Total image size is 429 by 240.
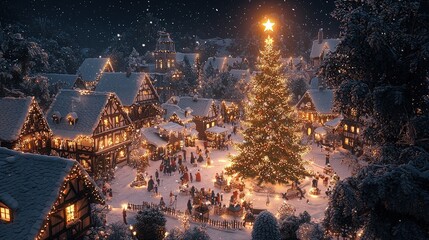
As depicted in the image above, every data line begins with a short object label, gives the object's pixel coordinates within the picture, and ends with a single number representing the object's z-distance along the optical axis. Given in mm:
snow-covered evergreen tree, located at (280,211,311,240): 21984
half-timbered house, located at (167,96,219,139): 53094
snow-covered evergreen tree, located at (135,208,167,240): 22375
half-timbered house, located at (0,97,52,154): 29438
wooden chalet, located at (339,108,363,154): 45112
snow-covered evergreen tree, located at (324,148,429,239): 9453
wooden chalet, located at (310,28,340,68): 83662
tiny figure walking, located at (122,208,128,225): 25742
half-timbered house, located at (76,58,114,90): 71688
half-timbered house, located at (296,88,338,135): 53125
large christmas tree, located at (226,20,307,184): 31797
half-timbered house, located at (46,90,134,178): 36406
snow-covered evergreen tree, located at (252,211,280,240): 20969
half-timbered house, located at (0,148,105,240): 15008
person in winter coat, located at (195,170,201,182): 35688
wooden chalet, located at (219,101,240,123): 64312
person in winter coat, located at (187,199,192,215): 27778
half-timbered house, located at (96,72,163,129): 48031
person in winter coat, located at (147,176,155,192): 32750
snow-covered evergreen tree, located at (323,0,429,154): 11375
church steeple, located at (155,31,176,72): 81500
